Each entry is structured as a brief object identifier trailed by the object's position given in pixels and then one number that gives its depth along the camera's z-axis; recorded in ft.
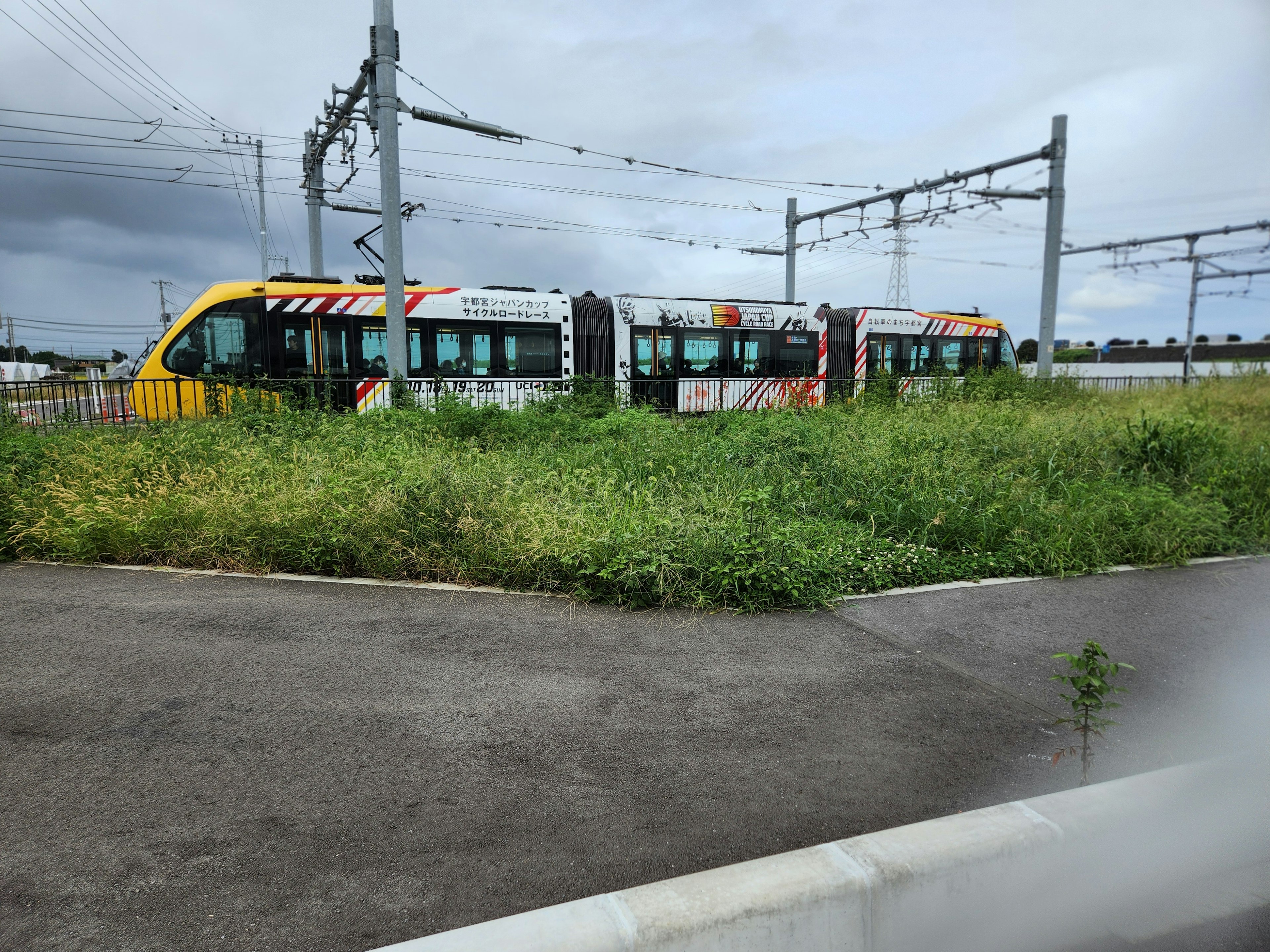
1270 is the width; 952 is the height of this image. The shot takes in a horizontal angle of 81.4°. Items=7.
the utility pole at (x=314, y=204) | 61.26
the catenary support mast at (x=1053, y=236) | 56.54
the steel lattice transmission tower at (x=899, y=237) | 71.61
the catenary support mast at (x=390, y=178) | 38.78
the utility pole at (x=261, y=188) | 84.94
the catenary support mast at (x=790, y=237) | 82.48
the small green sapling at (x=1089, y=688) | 9.49
